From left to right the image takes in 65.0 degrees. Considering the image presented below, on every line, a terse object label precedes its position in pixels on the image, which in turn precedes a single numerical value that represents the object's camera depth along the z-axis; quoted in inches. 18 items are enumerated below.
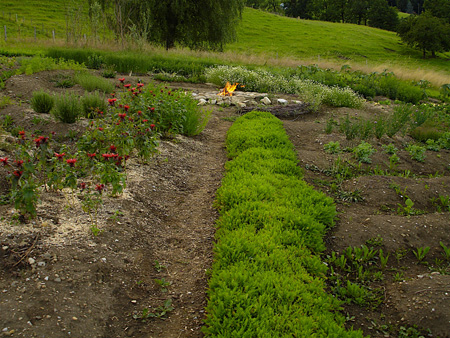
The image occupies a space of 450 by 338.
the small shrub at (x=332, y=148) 248.1
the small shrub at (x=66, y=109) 227.9
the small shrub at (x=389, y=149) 257.4
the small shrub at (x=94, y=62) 475.5
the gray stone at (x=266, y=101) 390.0
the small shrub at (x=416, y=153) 250.2
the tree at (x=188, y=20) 733.3
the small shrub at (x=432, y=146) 283.3
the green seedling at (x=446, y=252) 144.2
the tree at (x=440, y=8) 1987.0
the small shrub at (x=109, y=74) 428.5
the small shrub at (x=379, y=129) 274.7
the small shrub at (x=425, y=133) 318.7
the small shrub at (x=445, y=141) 291.7
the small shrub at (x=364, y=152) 234.5
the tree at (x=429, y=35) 1576.0
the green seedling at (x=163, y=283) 126.3
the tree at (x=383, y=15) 2315.5
